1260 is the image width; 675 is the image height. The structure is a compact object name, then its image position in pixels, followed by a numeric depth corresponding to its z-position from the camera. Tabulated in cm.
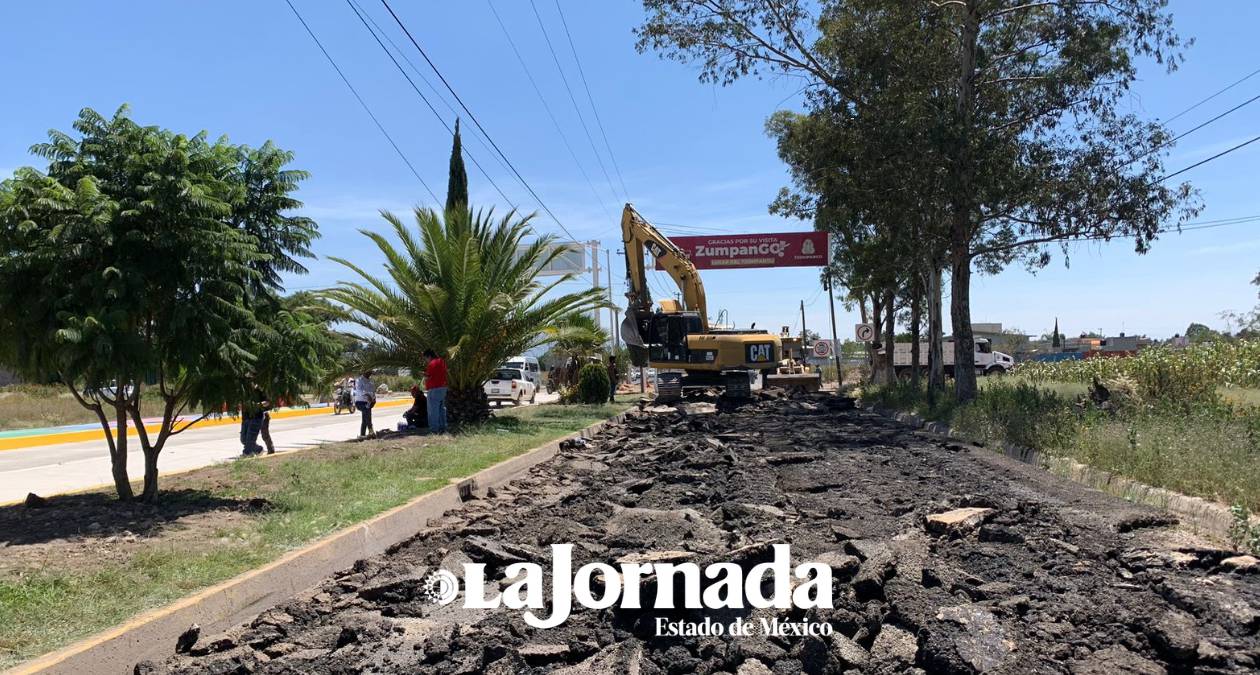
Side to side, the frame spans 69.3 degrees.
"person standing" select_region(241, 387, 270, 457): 1428
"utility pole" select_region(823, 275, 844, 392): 4262
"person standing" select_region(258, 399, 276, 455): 1513
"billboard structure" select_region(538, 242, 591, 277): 5274
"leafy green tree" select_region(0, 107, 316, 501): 705
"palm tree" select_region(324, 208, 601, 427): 1636
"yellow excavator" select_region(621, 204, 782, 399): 2428
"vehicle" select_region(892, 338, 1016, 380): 4303
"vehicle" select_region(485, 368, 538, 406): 3364
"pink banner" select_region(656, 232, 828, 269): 3531
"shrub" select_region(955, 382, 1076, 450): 1222
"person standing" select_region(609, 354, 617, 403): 2956
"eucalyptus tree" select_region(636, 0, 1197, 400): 1792
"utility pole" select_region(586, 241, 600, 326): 6365
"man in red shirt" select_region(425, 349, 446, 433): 1545
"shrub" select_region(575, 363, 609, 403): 2678
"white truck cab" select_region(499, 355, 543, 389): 3897
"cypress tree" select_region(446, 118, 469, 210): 2444
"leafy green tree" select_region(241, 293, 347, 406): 831
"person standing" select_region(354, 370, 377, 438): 1844
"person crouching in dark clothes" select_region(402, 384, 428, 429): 1720
